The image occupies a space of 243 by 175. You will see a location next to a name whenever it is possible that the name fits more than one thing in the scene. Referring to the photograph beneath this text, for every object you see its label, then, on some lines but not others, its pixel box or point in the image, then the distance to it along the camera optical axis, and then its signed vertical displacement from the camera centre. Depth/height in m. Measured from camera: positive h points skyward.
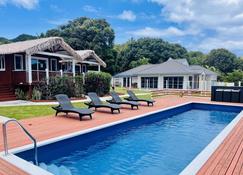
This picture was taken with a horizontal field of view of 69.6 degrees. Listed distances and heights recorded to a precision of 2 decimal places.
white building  24.19 +1.00
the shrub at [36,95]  12.16 -0.75
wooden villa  12.37 +1.76
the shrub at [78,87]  13.99 -0.24
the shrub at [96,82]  15.46 +0.18
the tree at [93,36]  33.19 +9.28
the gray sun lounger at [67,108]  7.02 -1.03
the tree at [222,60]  50.10 +6.97
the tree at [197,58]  49.03 +8.25
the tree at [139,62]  37.80 +4.74
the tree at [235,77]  30.56 +1.18
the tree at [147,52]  39.99 +7.77
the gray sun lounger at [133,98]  10.65 -0.92
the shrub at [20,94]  12.37 -0.70
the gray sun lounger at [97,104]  8.33 -1.00
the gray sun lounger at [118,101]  9.46 -0.98
